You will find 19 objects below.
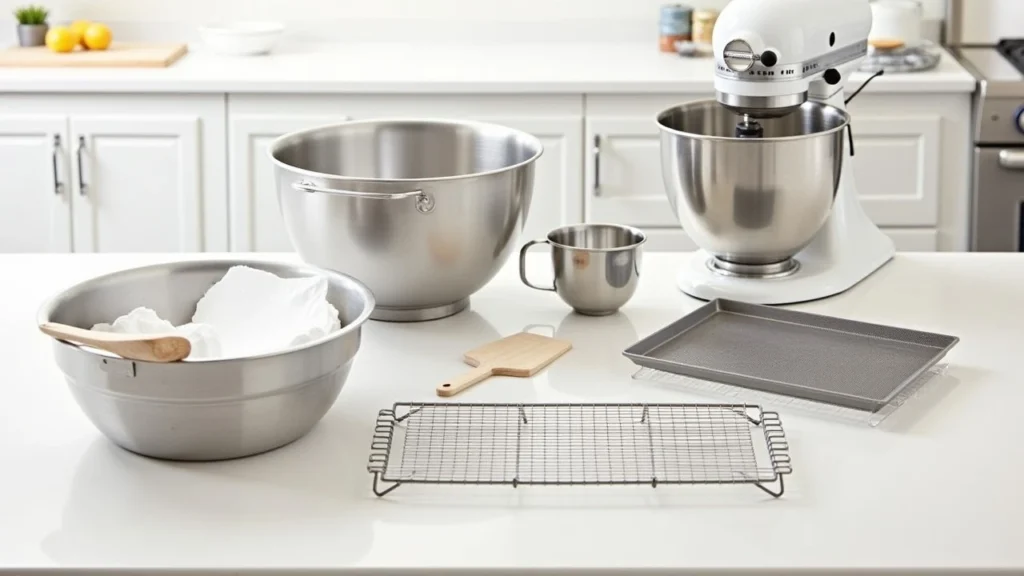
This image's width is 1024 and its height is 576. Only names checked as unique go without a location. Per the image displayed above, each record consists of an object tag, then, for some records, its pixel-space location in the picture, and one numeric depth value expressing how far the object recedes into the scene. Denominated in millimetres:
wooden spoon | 1102
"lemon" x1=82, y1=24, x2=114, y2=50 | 3346
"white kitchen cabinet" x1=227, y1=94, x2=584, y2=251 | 3113
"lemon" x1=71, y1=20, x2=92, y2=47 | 3393
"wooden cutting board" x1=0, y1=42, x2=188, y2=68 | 3189
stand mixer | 1564
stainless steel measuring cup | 1546
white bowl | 3383
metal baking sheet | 1338
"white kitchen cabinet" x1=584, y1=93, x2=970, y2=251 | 3105
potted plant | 3420
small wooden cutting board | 1371
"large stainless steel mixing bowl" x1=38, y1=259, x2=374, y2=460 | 1121
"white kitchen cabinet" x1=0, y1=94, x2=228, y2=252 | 3131
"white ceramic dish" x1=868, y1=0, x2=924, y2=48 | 3264
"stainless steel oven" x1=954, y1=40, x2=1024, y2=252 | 3033
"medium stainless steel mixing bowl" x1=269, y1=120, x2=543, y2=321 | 1478
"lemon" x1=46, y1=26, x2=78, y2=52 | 3289
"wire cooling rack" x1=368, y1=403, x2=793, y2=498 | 1136
